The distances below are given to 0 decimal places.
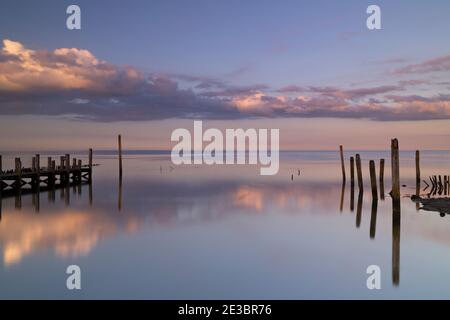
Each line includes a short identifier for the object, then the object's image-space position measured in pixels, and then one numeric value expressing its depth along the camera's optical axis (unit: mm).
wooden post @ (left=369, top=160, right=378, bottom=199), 20000
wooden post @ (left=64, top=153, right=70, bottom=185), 29109
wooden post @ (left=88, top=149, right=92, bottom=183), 31562
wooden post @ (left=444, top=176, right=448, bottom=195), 24341
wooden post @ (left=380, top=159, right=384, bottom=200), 21072
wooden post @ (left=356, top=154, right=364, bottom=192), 22642
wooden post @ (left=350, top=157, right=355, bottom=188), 25812
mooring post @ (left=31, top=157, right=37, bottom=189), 24766
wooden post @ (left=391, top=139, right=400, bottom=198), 15250
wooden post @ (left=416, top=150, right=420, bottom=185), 23297
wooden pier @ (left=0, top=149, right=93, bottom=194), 22766
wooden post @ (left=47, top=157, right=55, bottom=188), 26798
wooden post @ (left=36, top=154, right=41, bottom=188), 24673
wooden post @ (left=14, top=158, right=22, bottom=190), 22703
